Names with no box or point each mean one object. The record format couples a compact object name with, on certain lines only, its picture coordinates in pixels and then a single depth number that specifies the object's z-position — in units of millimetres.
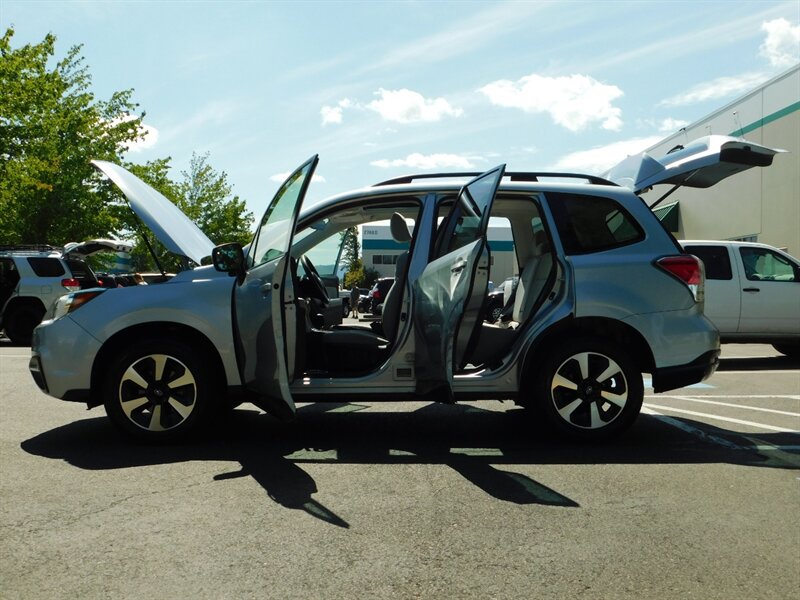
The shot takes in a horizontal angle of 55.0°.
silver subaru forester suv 5156
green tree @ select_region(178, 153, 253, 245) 47594
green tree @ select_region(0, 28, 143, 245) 25734
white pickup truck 11094
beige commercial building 25188
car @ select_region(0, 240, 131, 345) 14602
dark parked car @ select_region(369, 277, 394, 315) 17367
